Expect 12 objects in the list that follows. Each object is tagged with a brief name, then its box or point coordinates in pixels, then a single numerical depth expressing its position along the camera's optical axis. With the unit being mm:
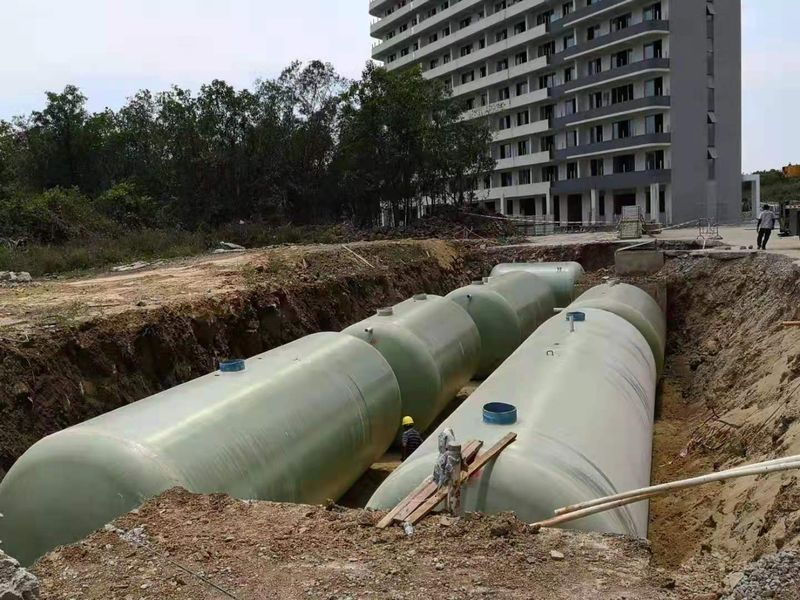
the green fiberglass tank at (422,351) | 10484
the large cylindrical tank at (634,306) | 12234
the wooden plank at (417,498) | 4793
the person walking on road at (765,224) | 17203
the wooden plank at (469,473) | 4766
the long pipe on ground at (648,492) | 3969
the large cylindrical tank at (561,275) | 19031
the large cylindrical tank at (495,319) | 14320
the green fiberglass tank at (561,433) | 5059
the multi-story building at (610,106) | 46719
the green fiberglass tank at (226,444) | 5375
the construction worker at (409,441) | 9094
